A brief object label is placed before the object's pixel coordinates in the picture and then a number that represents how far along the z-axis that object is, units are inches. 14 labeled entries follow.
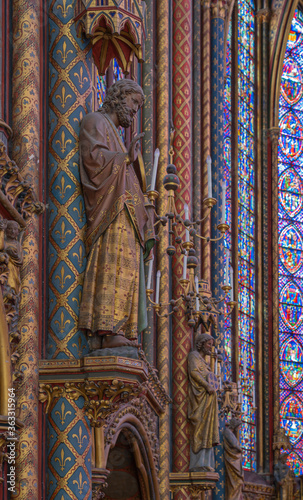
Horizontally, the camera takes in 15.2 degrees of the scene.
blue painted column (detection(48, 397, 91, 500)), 303.0
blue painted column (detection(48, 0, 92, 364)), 311.0
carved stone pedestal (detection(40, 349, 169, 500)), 300.2
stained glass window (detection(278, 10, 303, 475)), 900.6
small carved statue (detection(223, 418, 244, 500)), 598.5
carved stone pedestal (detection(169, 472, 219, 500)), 527.8
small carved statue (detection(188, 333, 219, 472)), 530.6
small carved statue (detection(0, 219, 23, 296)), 271.3
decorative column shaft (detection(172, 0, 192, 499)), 534.0
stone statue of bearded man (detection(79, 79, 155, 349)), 307.0
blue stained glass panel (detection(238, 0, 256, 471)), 856.3
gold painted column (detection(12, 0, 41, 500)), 289.6
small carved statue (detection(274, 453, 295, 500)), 834.2
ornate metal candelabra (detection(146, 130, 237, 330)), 366.6
